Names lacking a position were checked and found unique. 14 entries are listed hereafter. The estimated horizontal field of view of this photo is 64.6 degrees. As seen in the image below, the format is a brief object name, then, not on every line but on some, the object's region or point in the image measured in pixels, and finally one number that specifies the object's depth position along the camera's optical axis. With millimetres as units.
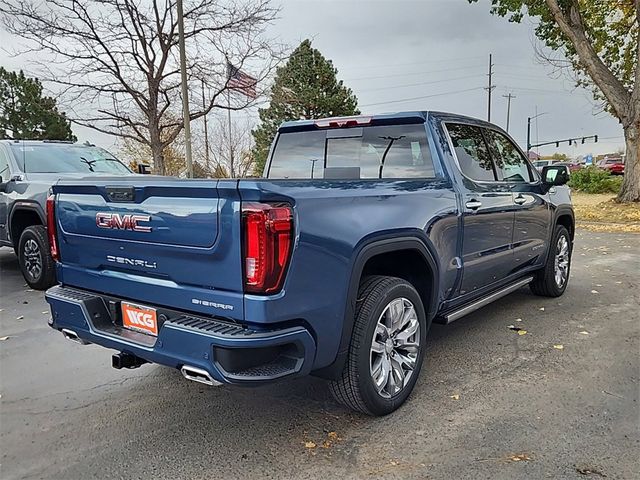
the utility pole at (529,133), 57412
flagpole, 22956
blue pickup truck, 2330
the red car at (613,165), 36500
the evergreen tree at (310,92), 26094
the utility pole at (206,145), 23738
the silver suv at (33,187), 6121
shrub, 23062
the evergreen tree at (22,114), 27594
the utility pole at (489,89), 55916
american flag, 16766
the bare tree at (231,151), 23469
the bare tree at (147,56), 15633
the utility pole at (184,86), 14305
